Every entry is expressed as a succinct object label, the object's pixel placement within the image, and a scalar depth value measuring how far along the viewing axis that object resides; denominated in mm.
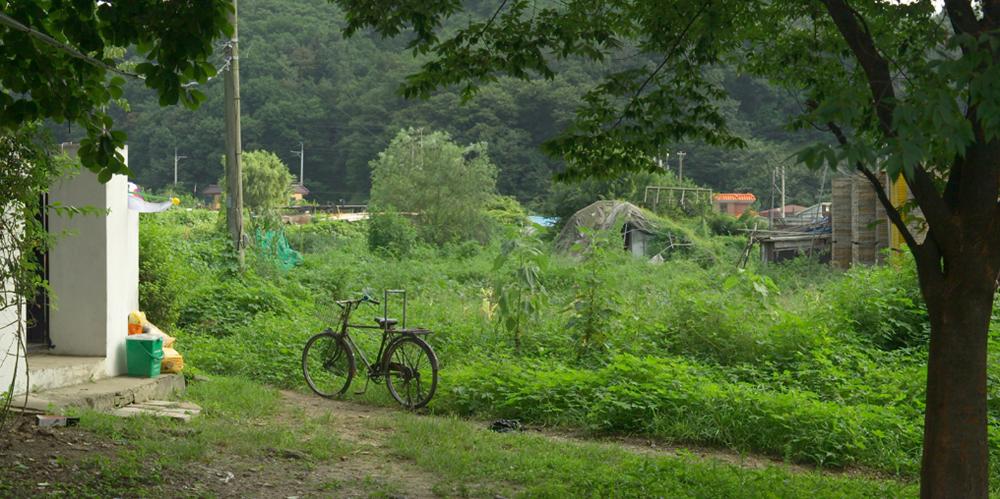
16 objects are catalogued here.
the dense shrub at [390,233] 28859
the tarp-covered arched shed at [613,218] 31969
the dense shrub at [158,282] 12758
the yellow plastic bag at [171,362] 10188
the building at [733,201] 53734
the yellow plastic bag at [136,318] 10578
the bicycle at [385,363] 9969
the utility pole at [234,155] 16891
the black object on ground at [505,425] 8875
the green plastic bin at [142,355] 9781
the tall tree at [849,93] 3828
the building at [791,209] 55569
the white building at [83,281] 9594
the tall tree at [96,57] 4844
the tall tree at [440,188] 35906
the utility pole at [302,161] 60781
